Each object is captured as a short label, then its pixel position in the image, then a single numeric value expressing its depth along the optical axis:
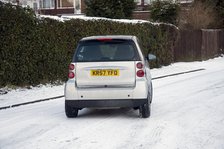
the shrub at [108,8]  30.04
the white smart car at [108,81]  9.76
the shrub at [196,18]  37.16
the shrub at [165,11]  34.94
